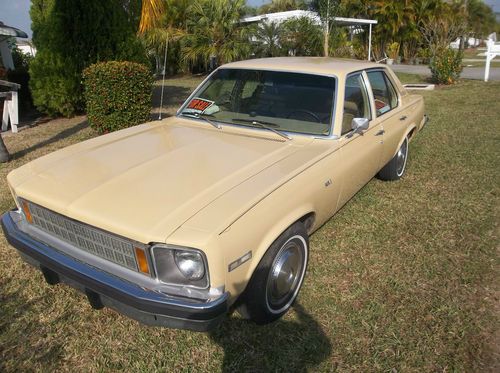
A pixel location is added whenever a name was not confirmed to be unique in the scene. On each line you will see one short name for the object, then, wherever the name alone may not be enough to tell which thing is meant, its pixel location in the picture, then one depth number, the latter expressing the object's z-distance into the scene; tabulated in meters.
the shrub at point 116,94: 6.79
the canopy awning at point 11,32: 8.99
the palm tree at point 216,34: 16.72
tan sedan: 2.07
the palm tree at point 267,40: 17.69
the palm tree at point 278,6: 30.88
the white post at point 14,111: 7.77
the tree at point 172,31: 17.22
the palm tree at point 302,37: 17.75
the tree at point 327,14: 16.58
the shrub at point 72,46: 8.50
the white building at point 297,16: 18.18
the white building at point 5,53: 10.55
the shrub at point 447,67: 13.28
